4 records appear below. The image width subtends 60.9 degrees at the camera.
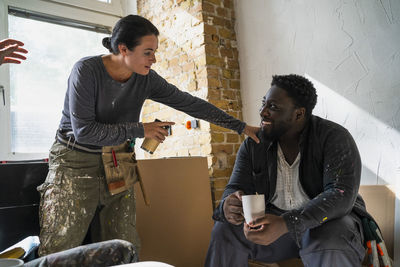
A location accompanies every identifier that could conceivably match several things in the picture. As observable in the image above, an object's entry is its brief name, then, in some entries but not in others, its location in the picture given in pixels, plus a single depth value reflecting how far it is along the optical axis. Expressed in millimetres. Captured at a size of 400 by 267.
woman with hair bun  1421
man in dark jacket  1290
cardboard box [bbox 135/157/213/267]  2203
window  2941
